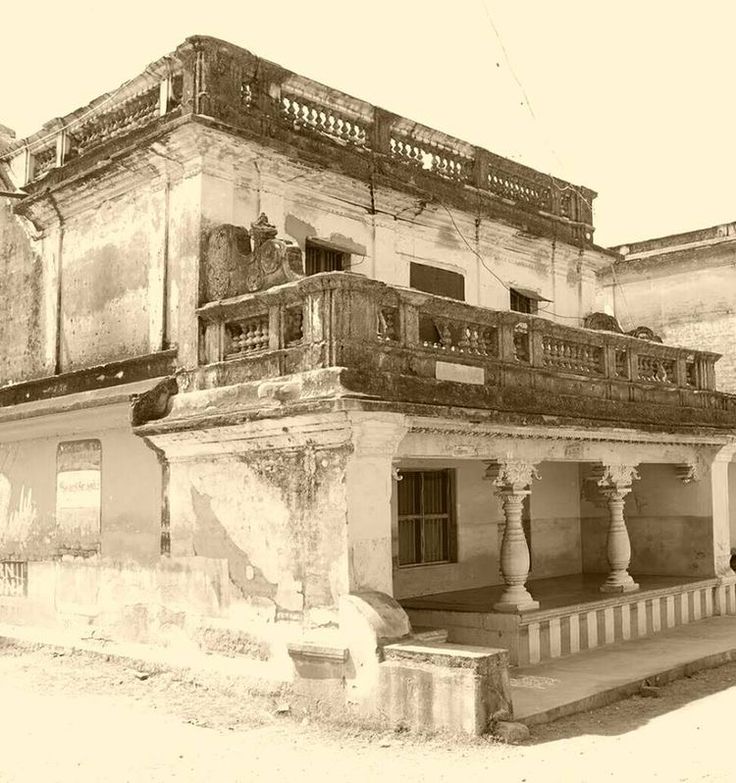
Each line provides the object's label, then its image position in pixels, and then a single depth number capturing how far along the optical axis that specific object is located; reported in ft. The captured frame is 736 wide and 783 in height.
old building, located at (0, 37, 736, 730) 30.42
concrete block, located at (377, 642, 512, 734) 25.61
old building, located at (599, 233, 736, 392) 71.26
